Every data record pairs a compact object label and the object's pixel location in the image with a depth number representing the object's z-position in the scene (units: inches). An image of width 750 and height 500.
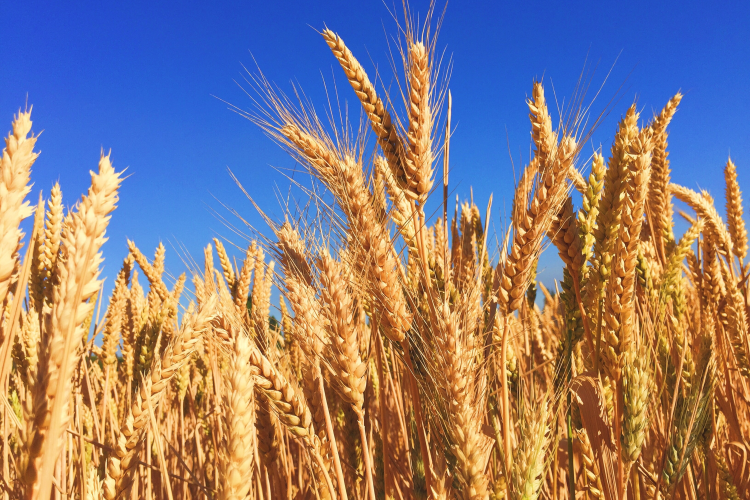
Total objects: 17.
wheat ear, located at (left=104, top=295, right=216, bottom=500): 9.3
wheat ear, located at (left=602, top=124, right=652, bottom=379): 10.3
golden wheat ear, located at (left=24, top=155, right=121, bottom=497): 6.3
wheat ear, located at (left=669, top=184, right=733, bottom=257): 19.1
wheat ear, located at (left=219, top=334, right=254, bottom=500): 8.2
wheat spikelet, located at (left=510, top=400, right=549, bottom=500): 9.4
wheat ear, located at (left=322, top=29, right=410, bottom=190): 11.8
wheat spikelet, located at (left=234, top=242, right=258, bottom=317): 18.0
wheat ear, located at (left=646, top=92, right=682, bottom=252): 17.8
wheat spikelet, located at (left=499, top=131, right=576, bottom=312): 10.3
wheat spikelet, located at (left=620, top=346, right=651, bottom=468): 10.4
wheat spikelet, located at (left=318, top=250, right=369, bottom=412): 10.4
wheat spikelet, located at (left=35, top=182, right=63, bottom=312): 14.6
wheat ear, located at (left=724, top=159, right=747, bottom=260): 19.2
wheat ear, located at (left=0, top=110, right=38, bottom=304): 6.3
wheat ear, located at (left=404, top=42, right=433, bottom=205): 11.3
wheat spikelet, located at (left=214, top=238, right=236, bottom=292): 20.9
